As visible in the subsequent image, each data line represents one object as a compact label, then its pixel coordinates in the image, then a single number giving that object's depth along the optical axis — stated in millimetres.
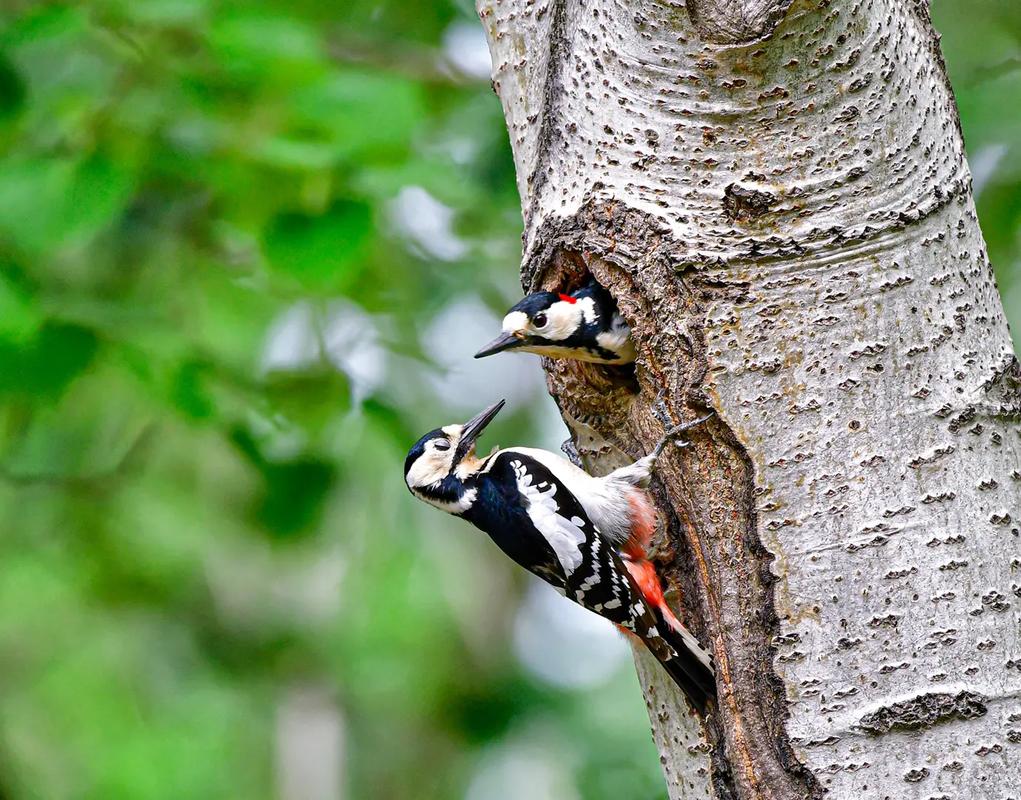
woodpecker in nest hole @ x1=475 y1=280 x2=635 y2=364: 5484
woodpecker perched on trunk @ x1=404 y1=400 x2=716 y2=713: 5090
